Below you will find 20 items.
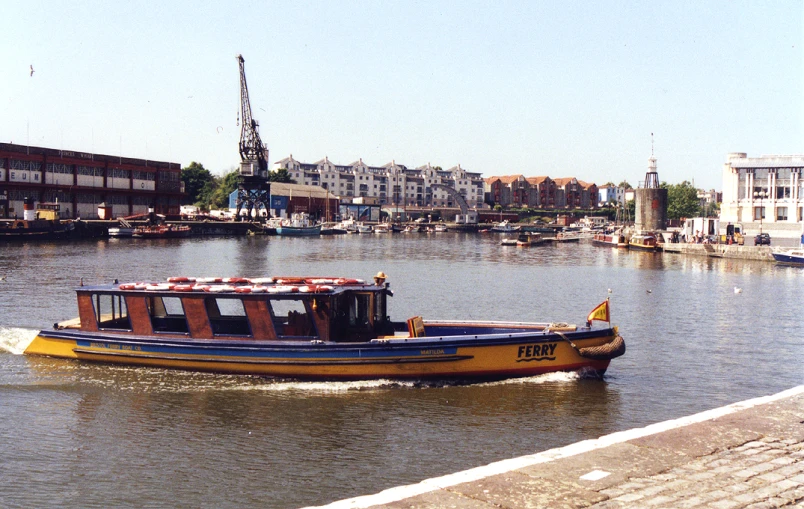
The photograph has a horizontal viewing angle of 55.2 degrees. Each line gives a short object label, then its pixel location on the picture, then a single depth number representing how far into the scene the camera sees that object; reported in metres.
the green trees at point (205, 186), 160.00
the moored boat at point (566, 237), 117.06
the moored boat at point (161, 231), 94.62
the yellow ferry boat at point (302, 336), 18.11
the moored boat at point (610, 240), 94.27
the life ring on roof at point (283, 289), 18.55
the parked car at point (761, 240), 77.94
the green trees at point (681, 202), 154.00
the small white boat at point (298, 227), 120.62
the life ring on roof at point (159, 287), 19.58
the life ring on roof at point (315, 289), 18.38
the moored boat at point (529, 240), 99.03
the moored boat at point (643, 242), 85.38
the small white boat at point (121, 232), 93.19
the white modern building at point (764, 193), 88.50
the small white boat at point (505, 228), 143.38
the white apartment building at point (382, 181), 178.50
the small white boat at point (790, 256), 64.44
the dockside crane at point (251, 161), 122.06
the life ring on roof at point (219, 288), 18.91
